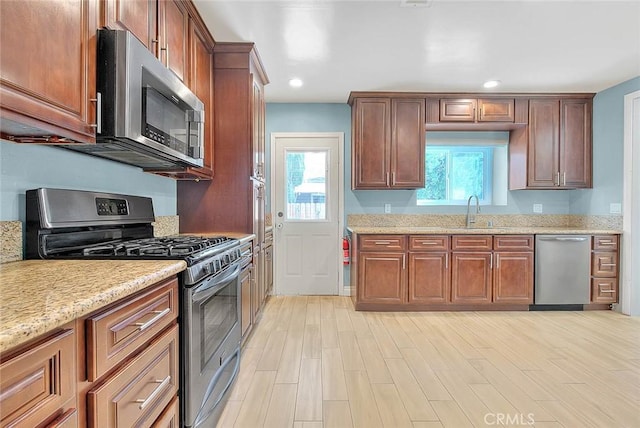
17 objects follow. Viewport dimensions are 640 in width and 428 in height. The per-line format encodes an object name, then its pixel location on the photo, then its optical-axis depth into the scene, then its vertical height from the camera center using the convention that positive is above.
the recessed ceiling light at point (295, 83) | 3.39 +1.42
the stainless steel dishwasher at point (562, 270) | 3.48 -0.63
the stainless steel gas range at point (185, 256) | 1.35 -0.21
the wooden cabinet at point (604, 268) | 3.48 -0.61
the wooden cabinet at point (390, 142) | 3.75 +0.84
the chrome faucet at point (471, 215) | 3.96 -0.04
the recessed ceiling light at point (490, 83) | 3.41 +1.42
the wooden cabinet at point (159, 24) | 1.37 +0.97
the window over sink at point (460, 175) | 4.18 +0.50
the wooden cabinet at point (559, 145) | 3.75 +0.81
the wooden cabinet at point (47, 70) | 0.91 +0.46
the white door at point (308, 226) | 4.17 -0.18
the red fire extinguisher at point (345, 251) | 4.06 -0.50
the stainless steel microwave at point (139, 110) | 1.29 +0.49
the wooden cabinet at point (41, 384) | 0.59 -0.36
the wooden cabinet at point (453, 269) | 3.48 -0.62
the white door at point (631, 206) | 3.29 +0.07
